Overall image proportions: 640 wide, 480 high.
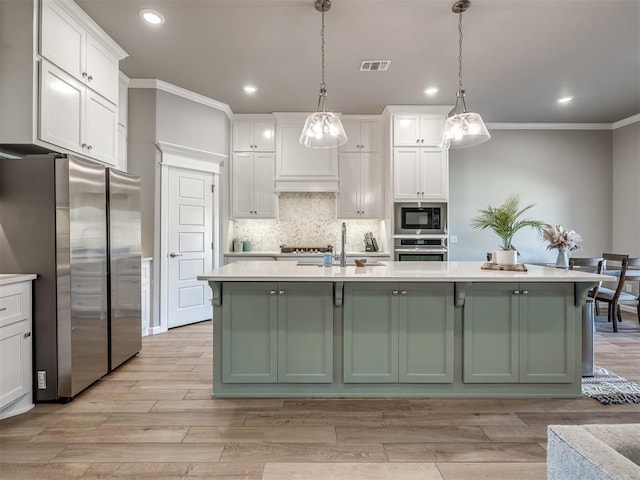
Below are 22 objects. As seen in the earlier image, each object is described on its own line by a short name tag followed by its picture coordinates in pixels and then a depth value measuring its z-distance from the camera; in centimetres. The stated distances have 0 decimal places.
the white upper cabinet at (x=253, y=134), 503
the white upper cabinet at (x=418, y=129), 468
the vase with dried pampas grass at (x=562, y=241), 322
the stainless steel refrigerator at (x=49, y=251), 231
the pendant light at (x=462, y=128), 263
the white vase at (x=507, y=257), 258
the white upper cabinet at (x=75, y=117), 248
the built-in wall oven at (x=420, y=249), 460
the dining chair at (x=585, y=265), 416
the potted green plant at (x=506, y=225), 259
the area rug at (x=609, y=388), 244
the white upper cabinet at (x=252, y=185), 502
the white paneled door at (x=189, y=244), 425
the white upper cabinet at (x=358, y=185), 506
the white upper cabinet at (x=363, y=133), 506
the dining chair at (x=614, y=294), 409
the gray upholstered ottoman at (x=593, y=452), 70
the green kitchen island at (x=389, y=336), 242
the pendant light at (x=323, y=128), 258
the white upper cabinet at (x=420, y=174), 468
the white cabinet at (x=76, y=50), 249
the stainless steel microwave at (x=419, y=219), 468
